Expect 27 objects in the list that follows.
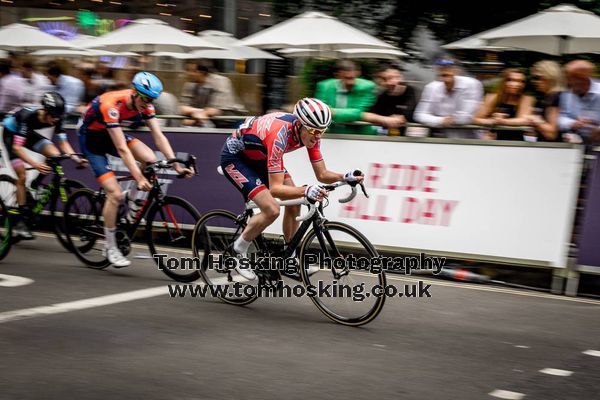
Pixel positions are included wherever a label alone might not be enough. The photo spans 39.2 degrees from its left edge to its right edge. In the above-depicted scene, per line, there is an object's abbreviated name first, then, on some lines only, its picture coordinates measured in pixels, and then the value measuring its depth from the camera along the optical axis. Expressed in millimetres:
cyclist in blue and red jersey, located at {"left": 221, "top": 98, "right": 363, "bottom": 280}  6777
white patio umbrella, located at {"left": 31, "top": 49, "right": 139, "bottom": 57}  18297
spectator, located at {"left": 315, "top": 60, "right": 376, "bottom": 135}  10664
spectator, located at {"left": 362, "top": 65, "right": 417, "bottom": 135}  10930
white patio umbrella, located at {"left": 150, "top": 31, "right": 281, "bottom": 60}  17672
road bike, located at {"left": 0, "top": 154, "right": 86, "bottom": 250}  9734
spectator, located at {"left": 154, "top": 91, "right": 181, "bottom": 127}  13688
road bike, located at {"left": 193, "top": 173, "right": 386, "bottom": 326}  6805
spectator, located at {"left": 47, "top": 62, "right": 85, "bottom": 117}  14195
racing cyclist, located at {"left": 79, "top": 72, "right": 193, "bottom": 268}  8406
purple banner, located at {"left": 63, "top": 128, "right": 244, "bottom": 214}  10836
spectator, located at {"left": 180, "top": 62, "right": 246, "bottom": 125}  13359
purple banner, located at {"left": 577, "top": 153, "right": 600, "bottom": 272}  8633
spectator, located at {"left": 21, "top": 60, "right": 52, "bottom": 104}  14523
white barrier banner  8875
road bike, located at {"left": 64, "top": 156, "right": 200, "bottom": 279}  8547
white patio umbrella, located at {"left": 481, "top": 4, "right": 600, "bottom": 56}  10500
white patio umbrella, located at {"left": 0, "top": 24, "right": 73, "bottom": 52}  16922
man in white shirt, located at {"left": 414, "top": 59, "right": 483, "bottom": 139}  10375
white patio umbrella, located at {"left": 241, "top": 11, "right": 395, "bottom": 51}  12664
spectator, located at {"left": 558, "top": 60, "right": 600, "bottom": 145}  9211
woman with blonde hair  9328
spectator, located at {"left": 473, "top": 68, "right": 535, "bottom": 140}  9988
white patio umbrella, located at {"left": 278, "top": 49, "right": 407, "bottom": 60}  14577
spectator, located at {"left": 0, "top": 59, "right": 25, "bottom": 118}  14516
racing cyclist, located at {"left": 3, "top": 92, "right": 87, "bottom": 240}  9758
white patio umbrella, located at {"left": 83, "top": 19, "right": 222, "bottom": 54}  15820
